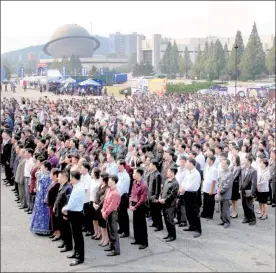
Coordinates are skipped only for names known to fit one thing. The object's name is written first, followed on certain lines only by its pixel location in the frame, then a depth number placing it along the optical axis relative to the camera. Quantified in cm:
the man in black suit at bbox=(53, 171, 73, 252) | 740
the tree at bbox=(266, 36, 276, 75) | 6250
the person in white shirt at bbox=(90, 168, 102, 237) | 785
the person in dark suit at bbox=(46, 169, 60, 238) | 778
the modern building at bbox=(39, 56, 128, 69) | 13112
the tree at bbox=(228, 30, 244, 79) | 6201
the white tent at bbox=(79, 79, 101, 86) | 4529
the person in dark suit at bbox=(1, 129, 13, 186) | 1234
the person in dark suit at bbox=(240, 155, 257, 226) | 909
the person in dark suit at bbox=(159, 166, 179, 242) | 785
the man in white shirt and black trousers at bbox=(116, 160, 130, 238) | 805
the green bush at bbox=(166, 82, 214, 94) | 3813
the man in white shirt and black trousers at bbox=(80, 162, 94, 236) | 783
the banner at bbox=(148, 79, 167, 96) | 3594
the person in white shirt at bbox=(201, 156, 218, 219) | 907
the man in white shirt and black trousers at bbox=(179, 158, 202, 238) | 822
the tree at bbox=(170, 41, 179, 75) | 8356
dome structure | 13912
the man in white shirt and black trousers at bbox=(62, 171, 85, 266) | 696
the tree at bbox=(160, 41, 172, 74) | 8388
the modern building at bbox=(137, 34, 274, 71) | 10506
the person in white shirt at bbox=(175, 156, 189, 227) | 872
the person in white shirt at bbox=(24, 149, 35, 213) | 968
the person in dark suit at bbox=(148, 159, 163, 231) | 829
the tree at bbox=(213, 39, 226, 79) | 6625
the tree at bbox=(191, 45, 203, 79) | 7069
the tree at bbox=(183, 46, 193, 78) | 7862
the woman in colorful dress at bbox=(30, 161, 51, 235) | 819
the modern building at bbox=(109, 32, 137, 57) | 19575
